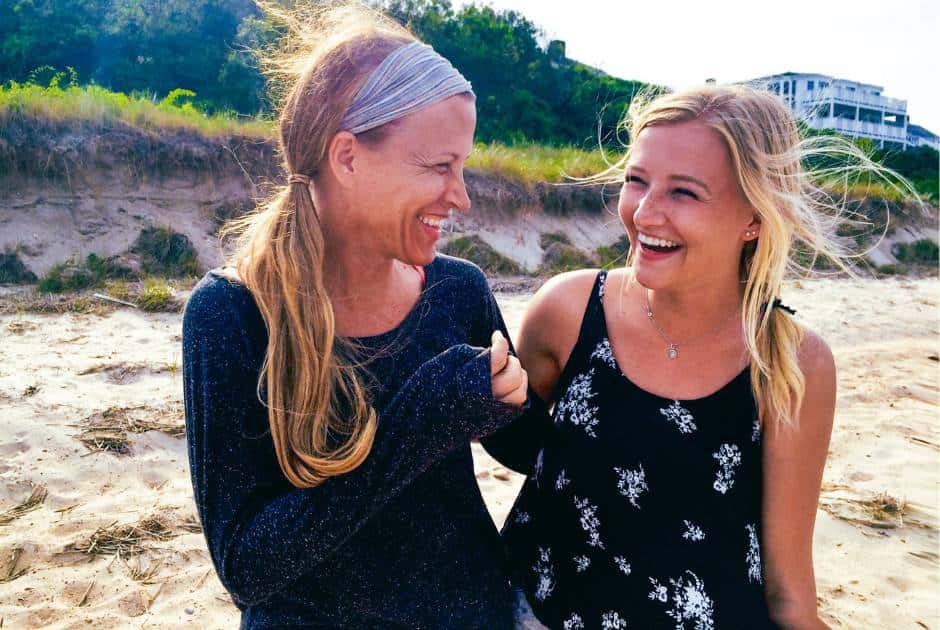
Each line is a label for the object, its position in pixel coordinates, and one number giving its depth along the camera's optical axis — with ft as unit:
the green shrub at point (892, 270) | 51.80
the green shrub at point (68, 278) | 25.76
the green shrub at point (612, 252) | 39.29
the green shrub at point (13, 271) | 26.76
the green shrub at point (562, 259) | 36.94
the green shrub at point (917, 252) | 55.21
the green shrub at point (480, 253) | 34.68
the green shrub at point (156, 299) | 23.25
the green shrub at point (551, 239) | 38.60
